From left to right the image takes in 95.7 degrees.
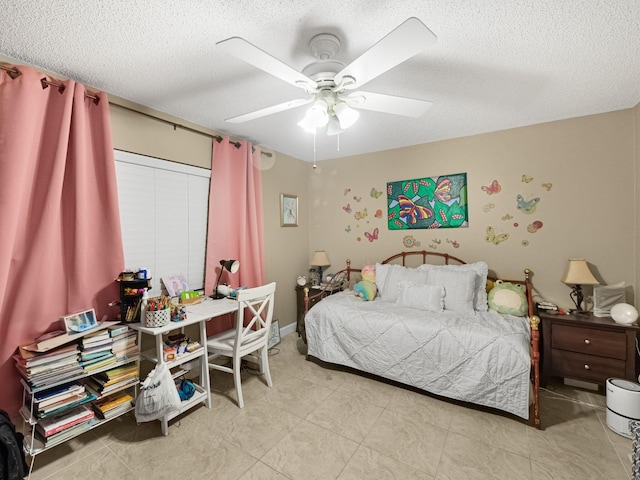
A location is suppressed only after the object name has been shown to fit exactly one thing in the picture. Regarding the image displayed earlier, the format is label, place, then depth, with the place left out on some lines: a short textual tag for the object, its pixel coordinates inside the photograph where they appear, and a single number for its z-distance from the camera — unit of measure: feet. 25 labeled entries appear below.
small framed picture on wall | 12.98
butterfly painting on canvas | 11.07
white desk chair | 7.73
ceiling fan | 3.87
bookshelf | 5.57
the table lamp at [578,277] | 8.44
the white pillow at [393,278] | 10.53
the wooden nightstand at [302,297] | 12.16
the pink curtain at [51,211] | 5.71
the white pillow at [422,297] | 9.32
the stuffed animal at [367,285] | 10.82
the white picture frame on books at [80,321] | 6.15
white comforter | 7.06
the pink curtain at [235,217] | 9.82
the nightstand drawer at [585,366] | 7.63
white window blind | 7.88
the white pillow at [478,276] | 9.51
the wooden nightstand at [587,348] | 7.52
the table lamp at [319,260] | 13.58
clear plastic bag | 6.33
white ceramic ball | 7.54
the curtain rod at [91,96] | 5.72
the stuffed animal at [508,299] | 8.89
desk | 6.67
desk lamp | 9.43
